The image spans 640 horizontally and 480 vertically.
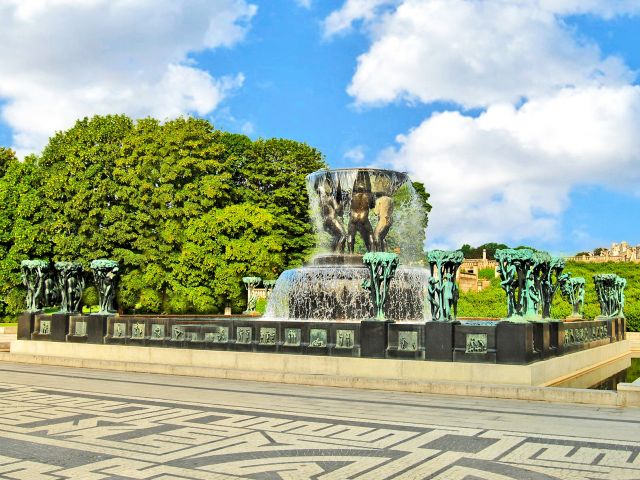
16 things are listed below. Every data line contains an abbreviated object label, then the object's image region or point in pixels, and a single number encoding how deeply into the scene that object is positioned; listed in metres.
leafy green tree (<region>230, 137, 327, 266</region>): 47.84
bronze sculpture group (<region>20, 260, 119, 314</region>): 20.69
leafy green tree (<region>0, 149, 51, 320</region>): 42.91
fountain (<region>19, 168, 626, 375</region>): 14.49
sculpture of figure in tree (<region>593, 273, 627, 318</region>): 27.81
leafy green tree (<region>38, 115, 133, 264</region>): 43.19
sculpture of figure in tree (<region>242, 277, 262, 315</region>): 32.81
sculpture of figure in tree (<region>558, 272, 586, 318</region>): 29.78
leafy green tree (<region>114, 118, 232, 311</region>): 43.53
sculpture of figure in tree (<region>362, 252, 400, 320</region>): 16.22
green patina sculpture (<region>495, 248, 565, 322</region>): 14.66
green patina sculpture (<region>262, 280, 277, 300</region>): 33.85
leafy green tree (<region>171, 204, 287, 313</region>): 42.94
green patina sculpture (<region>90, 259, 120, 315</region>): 20.59
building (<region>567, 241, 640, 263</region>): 58.28
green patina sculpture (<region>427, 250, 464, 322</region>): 14.70
